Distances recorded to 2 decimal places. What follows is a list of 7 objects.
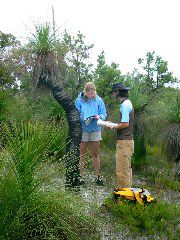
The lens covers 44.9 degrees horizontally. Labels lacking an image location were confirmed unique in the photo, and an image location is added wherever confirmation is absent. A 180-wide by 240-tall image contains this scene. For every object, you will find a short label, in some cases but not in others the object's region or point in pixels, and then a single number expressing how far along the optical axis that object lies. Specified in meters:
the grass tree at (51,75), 3.44
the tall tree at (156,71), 7.70
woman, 3.61
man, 3.31
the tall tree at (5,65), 3.90
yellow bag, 3.07
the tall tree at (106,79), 6.45
